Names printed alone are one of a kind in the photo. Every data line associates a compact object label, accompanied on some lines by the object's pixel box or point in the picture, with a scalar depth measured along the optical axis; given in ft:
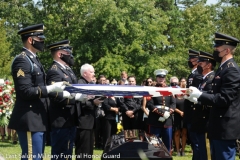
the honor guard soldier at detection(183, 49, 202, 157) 30.45
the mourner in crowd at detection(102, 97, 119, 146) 46.52
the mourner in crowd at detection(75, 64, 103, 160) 28.95
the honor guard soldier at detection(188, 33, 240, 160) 22.09
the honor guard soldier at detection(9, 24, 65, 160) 21.65
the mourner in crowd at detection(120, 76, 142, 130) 45.85
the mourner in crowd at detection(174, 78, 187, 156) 45.60
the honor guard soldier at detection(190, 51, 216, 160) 29.12
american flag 24.85
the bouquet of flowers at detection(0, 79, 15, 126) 47.37
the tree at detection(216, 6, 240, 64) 98.89
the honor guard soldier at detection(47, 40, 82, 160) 26.14
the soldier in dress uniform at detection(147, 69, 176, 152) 36.96
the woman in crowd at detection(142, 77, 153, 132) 45.28
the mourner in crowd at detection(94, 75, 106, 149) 48.34
